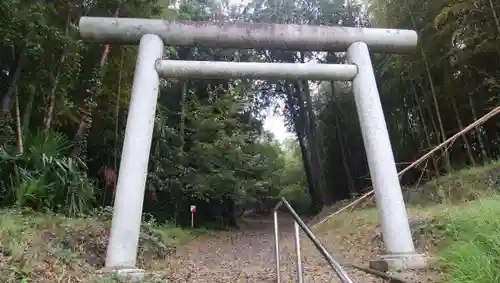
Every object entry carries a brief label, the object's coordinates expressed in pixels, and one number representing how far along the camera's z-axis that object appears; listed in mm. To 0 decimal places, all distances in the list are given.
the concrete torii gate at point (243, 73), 3879
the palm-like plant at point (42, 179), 4770
